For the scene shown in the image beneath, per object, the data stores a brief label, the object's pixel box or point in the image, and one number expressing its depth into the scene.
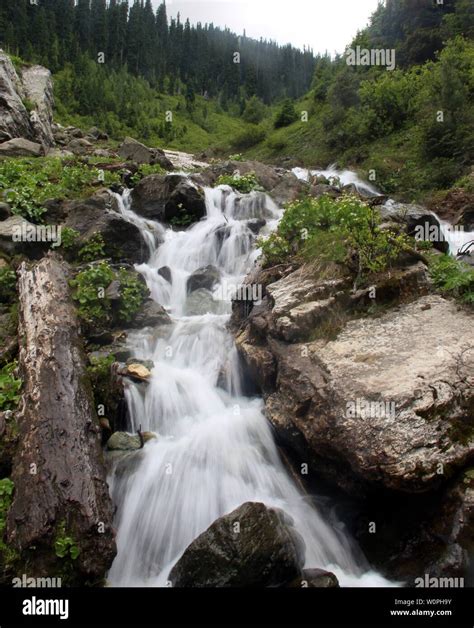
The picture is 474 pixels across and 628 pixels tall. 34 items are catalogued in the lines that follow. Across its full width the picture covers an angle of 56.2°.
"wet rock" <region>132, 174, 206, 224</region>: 15.37
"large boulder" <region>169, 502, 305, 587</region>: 4.90
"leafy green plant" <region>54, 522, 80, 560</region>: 4.56
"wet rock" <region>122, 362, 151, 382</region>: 8.52
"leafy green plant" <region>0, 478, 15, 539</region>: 4.86
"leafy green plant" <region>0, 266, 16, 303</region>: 9.36
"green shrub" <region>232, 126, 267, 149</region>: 36.59
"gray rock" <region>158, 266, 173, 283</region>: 12.77
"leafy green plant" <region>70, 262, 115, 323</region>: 9.59
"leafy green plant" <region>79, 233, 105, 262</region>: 11.71
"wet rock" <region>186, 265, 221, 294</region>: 12.69
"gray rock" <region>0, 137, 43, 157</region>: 18.33
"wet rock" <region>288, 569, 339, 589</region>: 4.98
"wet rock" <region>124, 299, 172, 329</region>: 10.49
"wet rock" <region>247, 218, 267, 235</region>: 15.06
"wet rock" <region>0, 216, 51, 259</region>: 10.56
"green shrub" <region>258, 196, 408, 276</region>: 7.58
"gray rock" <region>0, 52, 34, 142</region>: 20.50
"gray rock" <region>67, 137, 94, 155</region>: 24.58
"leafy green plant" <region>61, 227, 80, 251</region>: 11.61
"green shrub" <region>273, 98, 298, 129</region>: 37.69
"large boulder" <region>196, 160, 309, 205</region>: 17.95
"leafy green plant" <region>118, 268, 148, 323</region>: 10.30
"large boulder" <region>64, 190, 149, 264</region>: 12.29
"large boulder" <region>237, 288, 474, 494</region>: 5.09
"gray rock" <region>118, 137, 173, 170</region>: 21.53
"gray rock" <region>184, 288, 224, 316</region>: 11.69
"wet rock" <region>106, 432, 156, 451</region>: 7.11
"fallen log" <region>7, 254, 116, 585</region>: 4.61
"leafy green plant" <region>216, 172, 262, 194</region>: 18.39
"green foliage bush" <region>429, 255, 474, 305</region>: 7.05
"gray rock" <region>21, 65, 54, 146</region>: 22.89
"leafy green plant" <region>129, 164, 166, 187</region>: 17.50
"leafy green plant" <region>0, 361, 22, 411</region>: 6.31
